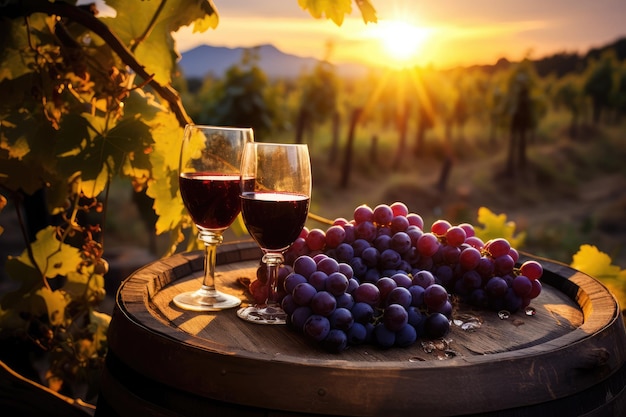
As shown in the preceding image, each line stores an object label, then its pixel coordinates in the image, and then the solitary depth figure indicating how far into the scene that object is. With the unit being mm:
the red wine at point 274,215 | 1516
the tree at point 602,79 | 30047
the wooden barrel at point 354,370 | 1098
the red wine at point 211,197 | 1665
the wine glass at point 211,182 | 1664
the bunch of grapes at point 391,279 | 1350
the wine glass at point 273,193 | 1516
